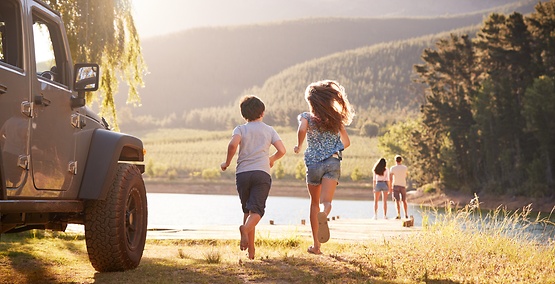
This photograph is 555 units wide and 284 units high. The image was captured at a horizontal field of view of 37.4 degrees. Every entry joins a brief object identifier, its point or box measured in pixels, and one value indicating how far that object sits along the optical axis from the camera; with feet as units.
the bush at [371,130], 513.45
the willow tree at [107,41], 49.75
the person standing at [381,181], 74.74
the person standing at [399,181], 70.85
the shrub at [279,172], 370.73
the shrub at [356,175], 345.92
